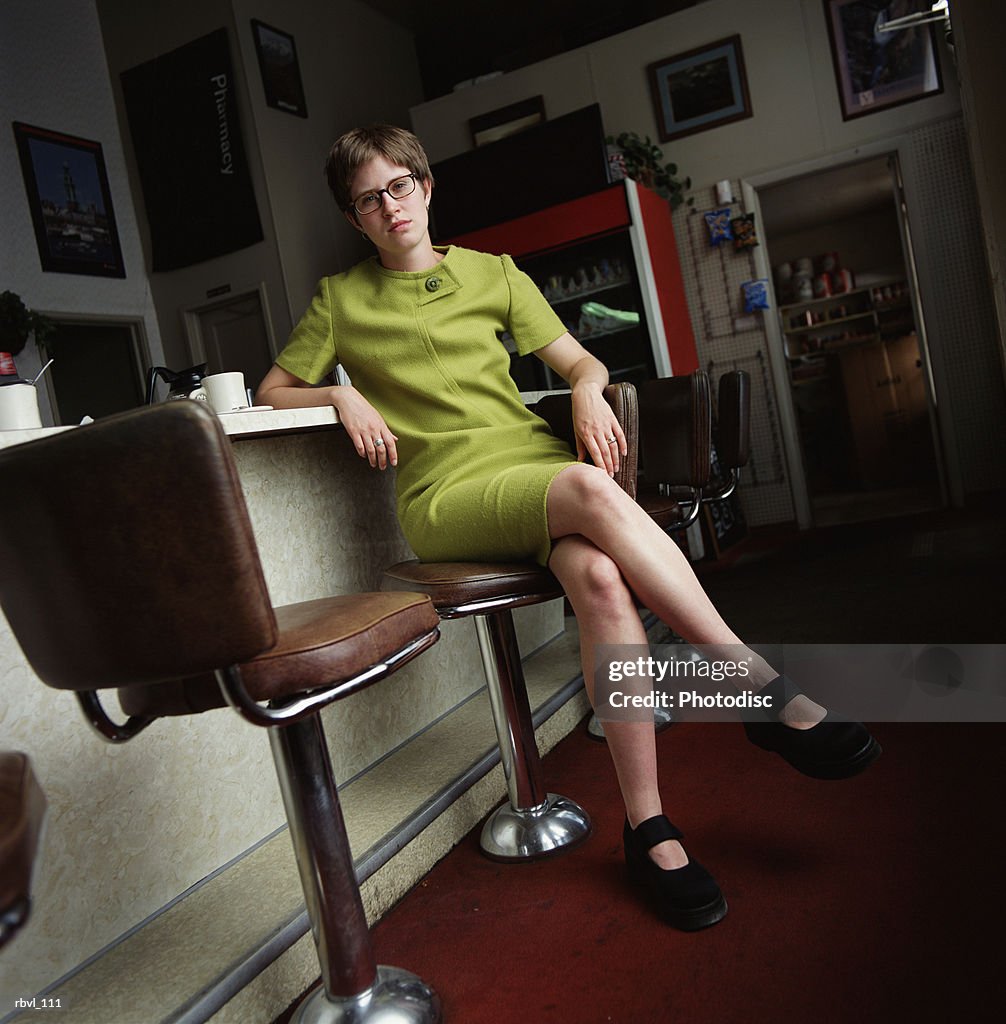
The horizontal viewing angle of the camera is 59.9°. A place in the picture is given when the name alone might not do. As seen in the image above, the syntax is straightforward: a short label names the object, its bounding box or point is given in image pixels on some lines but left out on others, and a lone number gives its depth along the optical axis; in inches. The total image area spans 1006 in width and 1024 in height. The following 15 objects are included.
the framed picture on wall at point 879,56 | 193.5
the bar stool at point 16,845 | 22.2
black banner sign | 201.6
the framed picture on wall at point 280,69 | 202.7
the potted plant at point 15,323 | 170.4
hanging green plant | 208.5
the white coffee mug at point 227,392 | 67.1
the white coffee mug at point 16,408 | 53.6
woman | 54.7
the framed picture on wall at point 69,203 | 187.3
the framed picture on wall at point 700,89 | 209.8
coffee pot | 72.8
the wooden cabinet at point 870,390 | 316.8
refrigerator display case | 183.5
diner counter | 51.7
